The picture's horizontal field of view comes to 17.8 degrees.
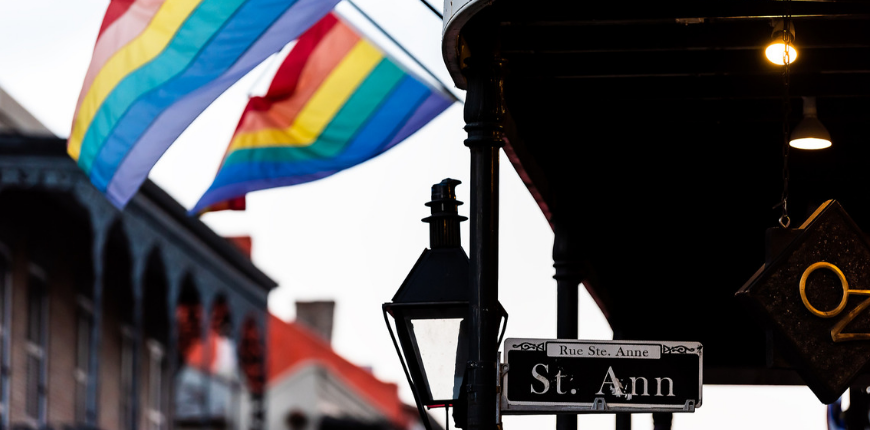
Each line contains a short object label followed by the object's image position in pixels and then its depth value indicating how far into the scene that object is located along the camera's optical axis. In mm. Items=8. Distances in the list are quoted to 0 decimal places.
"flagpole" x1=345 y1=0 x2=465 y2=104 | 23801
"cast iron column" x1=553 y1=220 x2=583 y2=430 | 17432
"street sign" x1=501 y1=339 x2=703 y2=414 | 11499
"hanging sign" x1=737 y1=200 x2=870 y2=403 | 10332
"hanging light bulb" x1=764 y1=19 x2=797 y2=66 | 12513
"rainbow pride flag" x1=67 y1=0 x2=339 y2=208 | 18972
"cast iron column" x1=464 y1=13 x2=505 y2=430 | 11156
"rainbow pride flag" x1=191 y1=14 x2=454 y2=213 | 24401
